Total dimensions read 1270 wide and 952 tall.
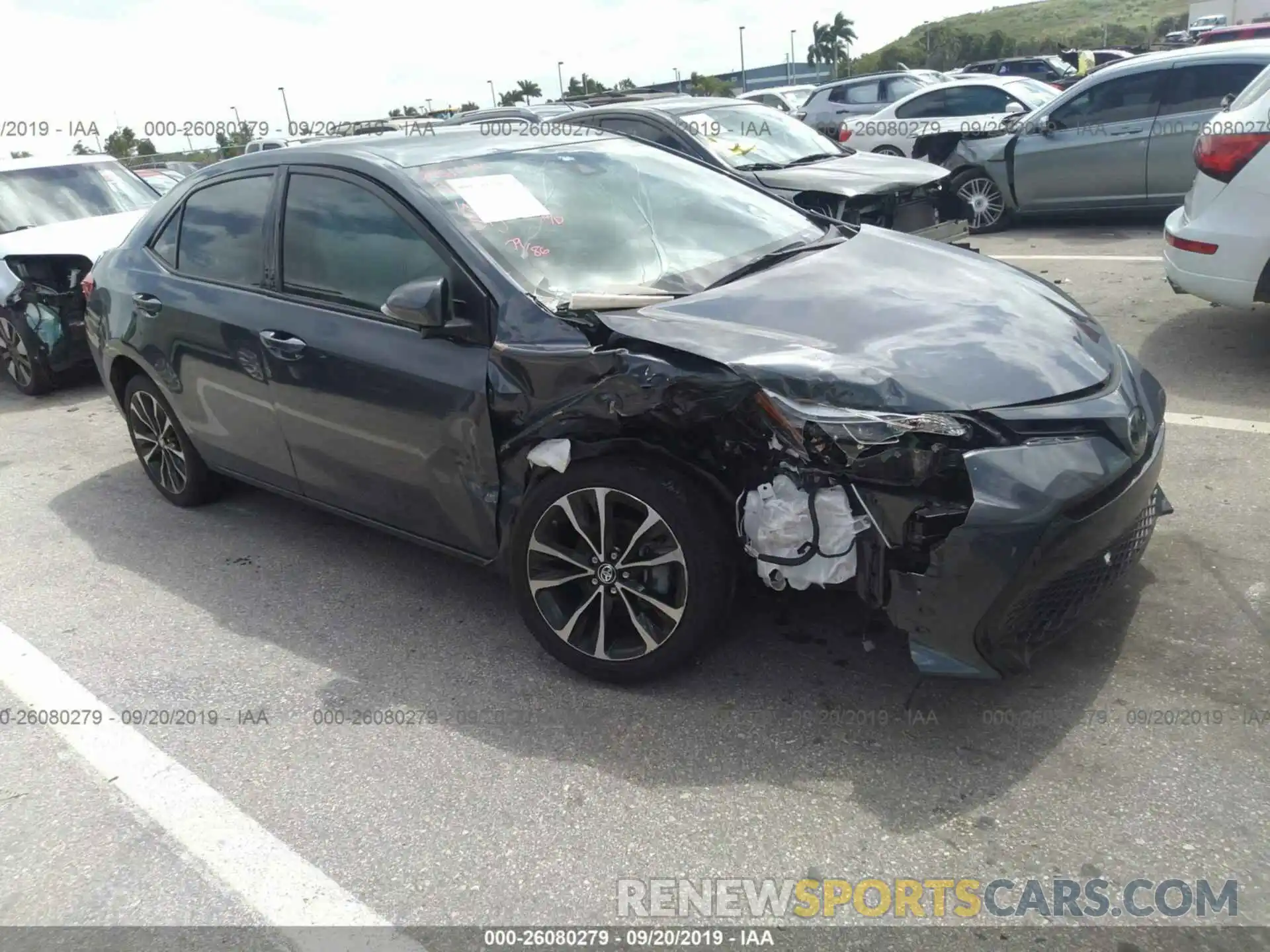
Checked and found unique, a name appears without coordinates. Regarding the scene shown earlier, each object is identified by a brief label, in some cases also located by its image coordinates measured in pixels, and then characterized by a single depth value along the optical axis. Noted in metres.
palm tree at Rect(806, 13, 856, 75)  93.38
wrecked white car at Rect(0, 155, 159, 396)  7.77
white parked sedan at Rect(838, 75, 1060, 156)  12.62
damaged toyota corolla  2.76
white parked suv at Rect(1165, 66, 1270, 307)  5.24
